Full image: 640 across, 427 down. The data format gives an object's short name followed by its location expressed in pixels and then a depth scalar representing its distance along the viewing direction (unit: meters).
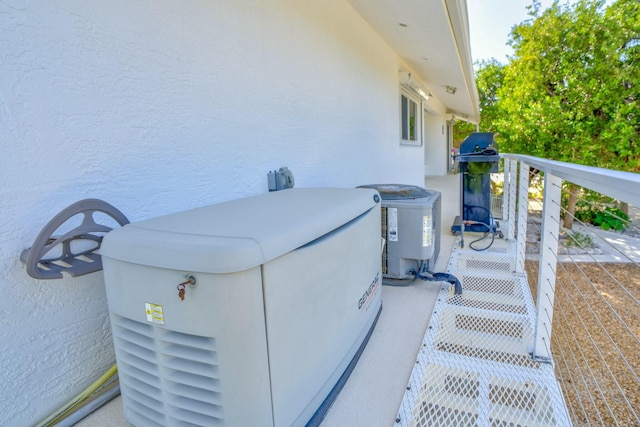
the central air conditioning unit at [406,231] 2.42
